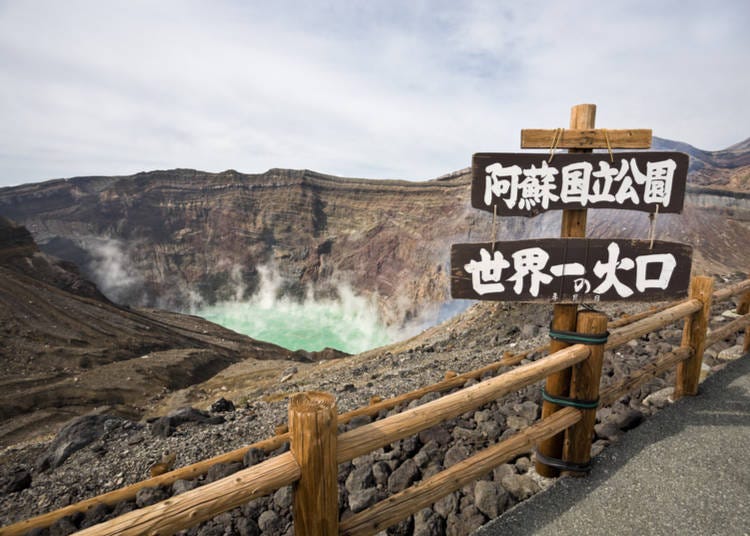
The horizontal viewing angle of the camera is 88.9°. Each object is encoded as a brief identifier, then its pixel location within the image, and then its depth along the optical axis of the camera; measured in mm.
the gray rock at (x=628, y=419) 3543
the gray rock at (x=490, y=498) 2697
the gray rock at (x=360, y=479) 3242
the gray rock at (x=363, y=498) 3023
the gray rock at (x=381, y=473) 3316
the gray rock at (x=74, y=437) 5832
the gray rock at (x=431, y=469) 3298
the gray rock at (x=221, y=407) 7926
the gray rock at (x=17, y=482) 4824
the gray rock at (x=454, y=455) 3373
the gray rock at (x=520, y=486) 2840
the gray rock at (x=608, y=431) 3416
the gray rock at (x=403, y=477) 3221
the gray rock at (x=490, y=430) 3656
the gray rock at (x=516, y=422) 3715
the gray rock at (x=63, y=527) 2924
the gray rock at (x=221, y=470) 3355
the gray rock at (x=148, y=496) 3201
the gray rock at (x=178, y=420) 5798
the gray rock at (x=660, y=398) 3967
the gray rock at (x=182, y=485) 3314
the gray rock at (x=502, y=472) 3049
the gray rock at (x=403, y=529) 2747
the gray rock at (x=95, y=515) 3046
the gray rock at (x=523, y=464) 3185
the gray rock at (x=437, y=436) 3656
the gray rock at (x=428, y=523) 2646
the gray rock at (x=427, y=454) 3434
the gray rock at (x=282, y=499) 3051
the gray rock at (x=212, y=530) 2930
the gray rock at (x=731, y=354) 5172
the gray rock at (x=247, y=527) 2877
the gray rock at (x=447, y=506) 2812
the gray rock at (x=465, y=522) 2617
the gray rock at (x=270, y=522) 2887
